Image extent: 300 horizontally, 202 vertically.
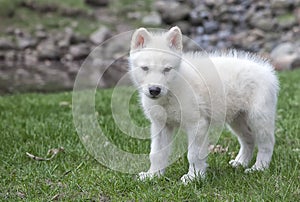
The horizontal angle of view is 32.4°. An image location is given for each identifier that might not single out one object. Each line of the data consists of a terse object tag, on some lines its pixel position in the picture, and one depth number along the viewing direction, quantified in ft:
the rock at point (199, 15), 76.18
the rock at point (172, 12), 75.77
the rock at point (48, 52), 62.69
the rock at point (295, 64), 50.49
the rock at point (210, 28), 74.84
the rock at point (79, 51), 63.64
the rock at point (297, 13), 72.14
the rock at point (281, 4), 74.95
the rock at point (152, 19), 75.20
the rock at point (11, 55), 61.16
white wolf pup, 12.87
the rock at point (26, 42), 65.57
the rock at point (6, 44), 63.97
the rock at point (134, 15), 78.74
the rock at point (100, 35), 69.26
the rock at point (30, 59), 59.06
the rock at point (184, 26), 74.43
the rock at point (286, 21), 71.46
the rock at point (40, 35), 68.44
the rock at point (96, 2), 80.74
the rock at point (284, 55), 50.98
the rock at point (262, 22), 71.61
